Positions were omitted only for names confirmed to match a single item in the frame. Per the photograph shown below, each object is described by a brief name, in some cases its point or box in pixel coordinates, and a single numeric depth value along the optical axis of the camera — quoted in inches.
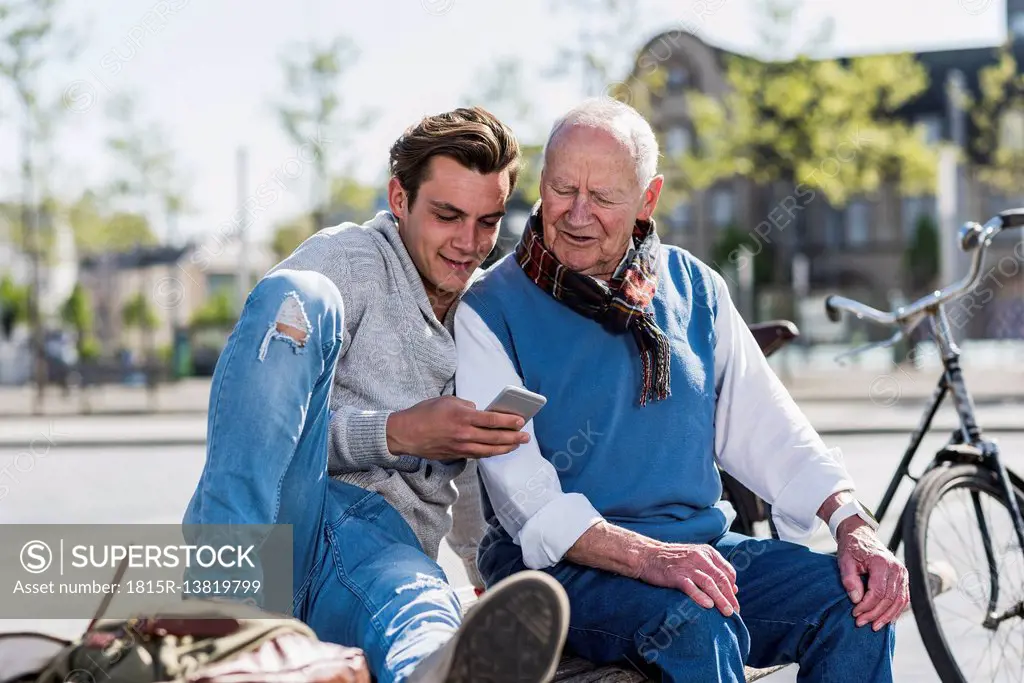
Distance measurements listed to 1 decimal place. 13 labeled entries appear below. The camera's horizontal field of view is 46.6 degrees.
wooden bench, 94.3
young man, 81.0
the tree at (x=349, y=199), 1075.3
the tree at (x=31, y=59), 844.6
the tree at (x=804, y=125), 1037.2
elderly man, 94.5
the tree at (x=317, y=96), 1039.6
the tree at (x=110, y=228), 1210.0
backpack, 68.2
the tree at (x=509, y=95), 904.3
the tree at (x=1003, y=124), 1251.2
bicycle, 136.4
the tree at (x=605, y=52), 816.3
